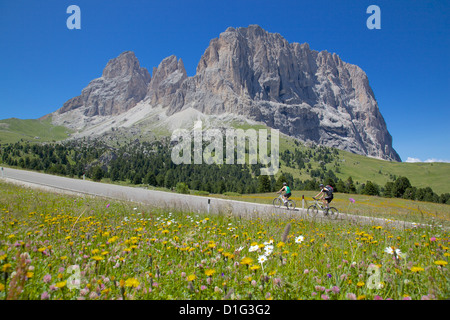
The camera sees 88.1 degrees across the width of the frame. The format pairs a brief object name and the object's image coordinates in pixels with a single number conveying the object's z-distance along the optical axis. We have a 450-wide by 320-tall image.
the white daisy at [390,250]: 3.22
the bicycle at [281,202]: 19.40
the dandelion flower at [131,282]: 2.11
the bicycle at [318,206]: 14.35
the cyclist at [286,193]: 20.03
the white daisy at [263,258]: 3.03
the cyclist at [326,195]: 15.41
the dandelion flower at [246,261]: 2.60
